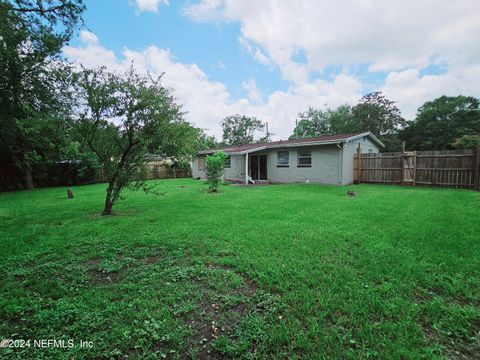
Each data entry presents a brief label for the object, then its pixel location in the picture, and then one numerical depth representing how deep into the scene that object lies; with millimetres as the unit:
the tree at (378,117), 28469
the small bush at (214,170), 11039
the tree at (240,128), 39344
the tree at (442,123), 25781
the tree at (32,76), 5195
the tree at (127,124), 5637
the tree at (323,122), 30219
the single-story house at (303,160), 12648
